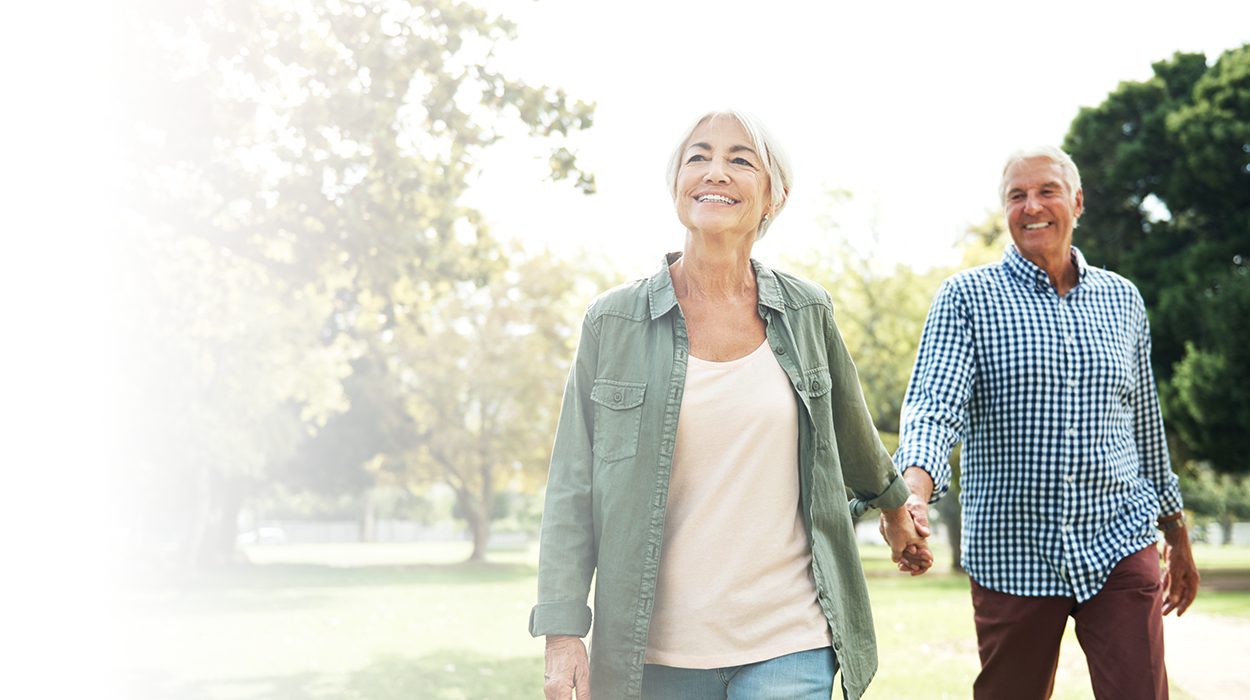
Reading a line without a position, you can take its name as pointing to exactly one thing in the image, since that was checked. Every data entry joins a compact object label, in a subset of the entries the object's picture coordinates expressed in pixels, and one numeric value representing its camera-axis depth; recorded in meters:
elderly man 3.96
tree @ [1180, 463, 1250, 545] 31.70
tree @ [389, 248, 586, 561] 41.56
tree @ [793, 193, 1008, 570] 35.41
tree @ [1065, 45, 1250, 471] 23.91
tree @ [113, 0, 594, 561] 12.81
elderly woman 3.02
